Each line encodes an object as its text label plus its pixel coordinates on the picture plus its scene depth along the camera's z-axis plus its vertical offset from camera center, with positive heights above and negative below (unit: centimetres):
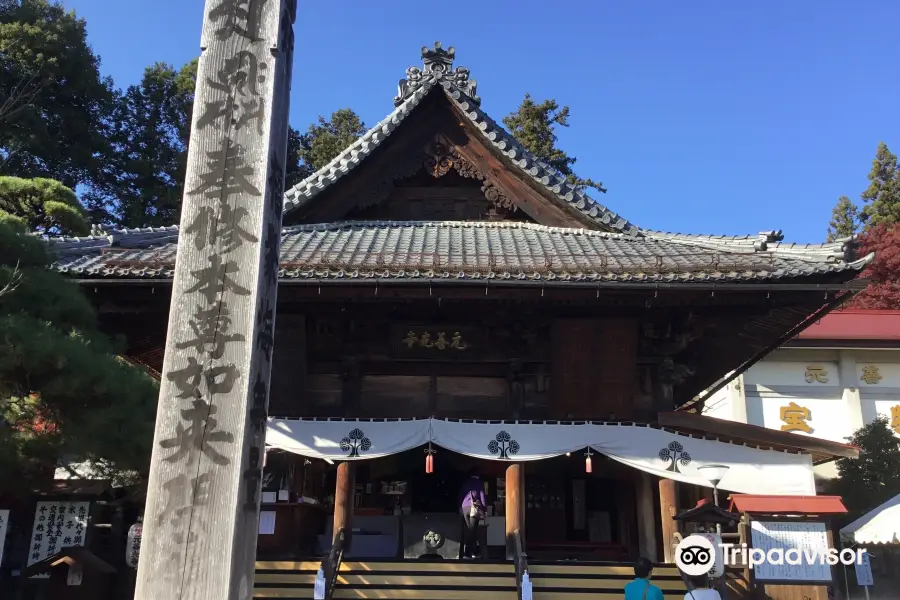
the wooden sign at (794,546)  811 -53
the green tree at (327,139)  3073 +1611
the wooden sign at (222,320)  232 +62
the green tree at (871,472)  1788 +75
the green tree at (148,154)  2956 +1457
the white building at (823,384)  2248 +372
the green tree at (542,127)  2925 +1530
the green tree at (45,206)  1500 +610
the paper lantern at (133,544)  784 -58
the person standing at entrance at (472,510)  1017 -20
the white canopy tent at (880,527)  1174 -44
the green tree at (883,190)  3231 +1434
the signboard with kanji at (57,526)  811 -41
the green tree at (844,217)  3400 +1365
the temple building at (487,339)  841 +212
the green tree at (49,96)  2631 +1549
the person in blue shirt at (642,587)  587 -74
